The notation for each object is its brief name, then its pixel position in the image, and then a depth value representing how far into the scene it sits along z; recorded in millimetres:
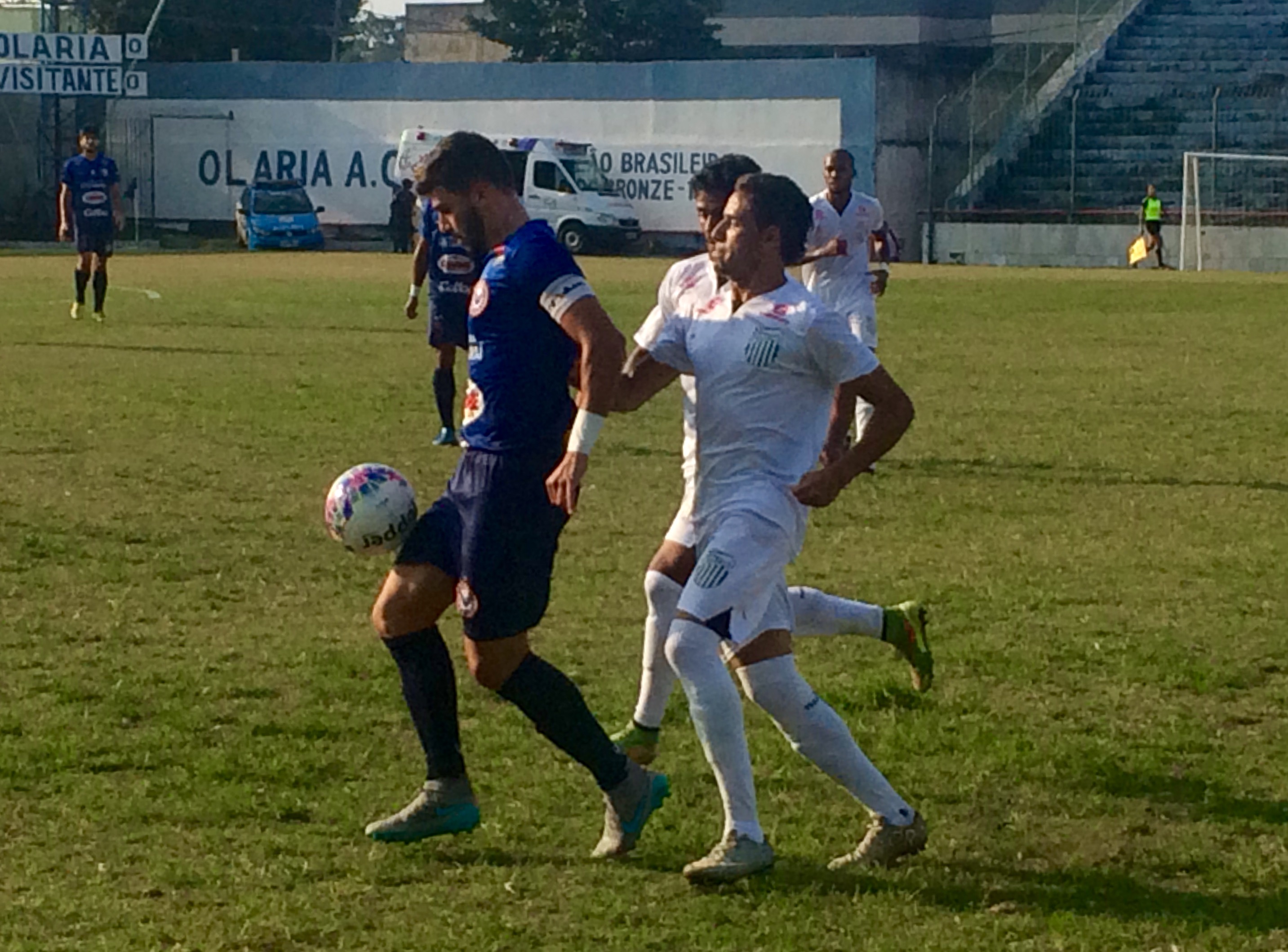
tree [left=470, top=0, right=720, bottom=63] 69312
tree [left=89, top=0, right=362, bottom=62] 68812
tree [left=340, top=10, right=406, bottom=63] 98688
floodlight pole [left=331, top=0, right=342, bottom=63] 71250
